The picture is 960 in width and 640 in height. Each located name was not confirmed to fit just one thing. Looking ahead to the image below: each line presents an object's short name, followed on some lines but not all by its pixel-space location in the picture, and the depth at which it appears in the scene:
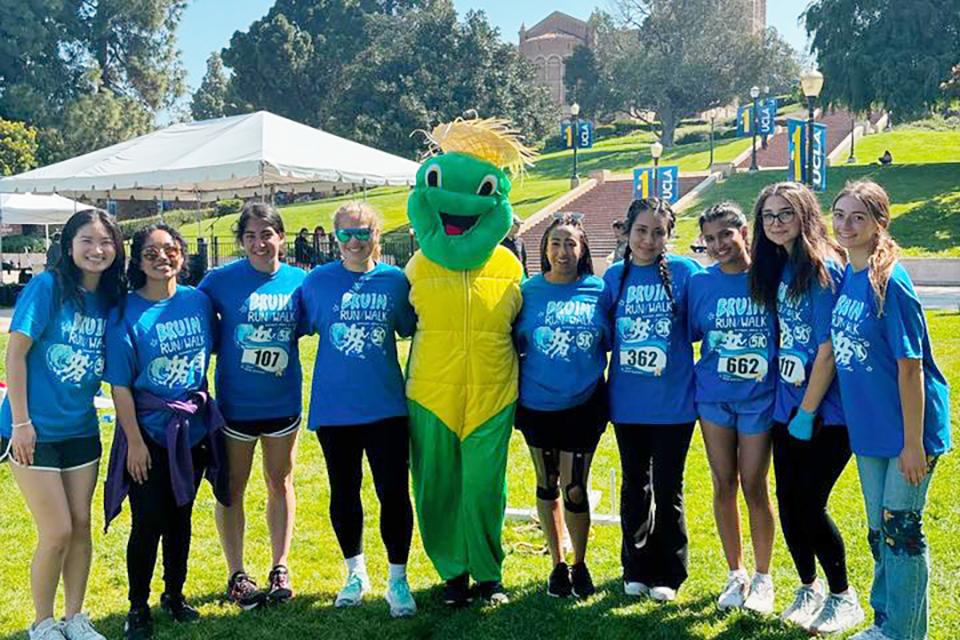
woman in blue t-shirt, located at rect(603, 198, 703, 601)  3.95
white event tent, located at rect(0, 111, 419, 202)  11.88
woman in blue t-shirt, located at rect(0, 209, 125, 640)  3.46
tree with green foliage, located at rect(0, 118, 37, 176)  29.92
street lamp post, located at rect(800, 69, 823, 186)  16.42
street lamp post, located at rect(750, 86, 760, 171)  35.12
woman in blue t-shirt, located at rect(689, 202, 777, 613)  3.72
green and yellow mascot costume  4.05
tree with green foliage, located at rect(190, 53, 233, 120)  60.16
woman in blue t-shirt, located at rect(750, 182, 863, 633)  3.53
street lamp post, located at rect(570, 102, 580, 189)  37.45
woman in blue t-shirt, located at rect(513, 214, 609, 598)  4.02
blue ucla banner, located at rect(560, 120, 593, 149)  42.81
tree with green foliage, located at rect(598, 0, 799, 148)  50.59
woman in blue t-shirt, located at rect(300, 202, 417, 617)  4.00
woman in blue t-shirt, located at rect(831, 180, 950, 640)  3.20
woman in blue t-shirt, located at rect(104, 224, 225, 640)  3.64
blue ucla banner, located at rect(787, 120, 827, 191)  20.59
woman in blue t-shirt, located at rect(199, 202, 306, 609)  4.02
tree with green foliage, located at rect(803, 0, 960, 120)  33.94
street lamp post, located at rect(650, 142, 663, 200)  26.77
